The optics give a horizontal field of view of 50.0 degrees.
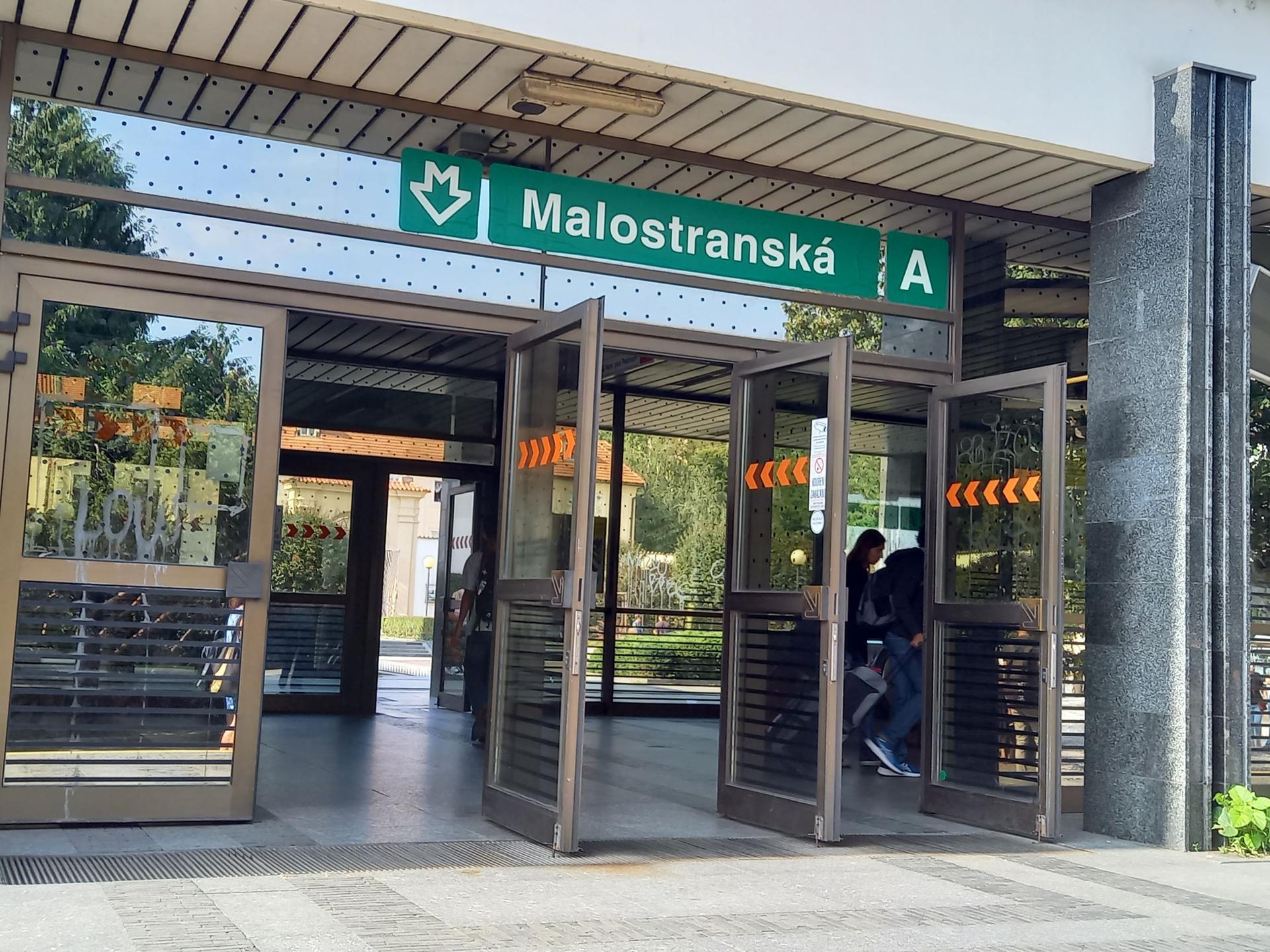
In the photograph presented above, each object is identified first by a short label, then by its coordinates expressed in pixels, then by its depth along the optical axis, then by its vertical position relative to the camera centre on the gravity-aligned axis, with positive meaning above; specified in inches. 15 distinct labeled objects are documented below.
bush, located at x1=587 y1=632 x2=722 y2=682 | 519.2 -25.5
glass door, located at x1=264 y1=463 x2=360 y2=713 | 446.0 -6.6
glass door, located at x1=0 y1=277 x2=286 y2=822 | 215.5 +3.1
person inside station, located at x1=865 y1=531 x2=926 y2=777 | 350.3 -7.5
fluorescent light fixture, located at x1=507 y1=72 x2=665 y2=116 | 234.1 +85.9
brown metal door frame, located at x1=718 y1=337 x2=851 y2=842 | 235.5 -2.8
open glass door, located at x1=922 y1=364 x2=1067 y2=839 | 251.6 +0.2
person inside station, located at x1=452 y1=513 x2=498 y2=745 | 379.9 -11.9
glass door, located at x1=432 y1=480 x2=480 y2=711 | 490.3 +0.8
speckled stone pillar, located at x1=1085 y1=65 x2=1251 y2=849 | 253.6 +24.1
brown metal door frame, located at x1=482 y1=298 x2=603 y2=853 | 216.2 -1.9
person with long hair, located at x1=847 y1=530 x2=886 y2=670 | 361.7 +7.4
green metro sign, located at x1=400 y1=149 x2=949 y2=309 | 249.4 +70.7
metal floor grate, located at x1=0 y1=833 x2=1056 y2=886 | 185.9 -42.0
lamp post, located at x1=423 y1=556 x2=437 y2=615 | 1760.6 +5.6
